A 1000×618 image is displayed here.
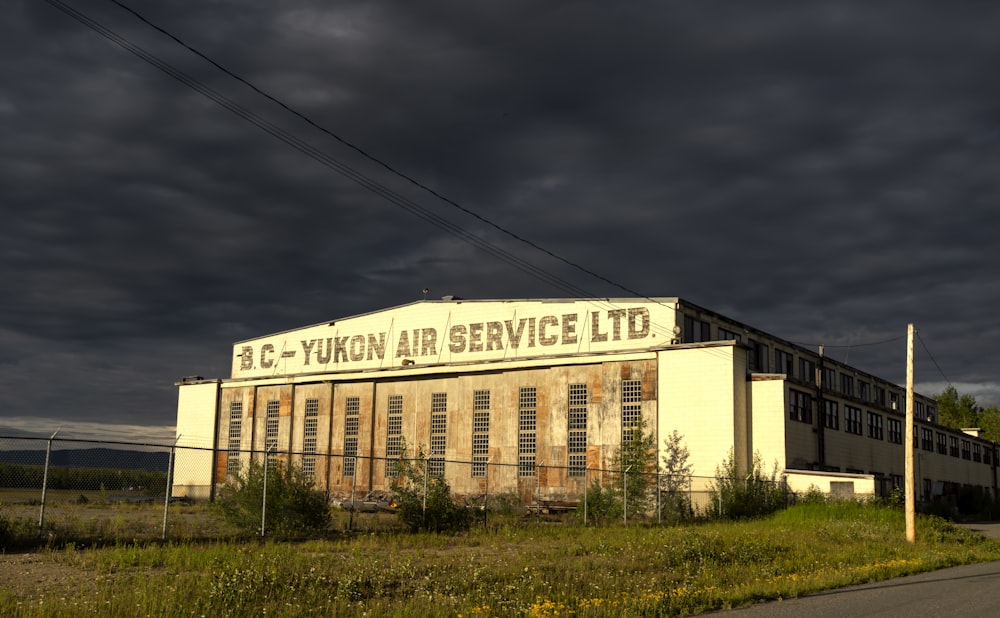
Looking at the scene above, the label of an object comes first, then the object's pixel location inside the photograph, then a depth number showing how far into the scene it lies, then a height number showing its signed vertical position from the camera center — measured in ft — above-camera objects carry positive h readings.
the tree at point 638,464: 132.87 -1.83
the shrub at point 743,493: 126.62 -5.42
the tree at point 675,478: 131.13 -3.75
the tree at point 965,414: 369.50 +20.42
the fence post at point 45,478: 67.36 -2.91
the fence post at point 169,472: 73.70 -2.53
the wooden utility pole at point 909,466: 91.61 -0.71
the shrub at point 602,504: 123.78 -7.35
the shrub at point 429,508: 96.07 -6.43
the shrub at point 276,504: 85.81 -5.72
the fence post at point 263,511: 79.05 -5.96
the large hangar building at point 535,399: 141.49 +9.61
